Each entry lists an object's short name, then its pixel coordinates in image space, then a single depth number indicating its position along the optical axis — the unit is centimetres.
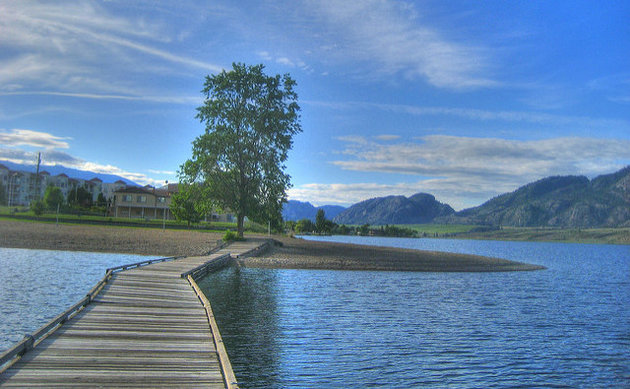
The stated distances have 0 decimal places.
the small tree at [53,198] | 10868
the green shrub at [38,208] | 9051
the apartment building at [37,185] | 18800
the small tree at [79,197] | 12554
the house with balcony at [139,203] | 12725
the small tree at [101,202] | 12862
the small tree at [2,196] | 15875
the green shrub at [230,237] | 6401
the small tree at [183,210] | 9306
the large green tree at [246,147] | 6194
